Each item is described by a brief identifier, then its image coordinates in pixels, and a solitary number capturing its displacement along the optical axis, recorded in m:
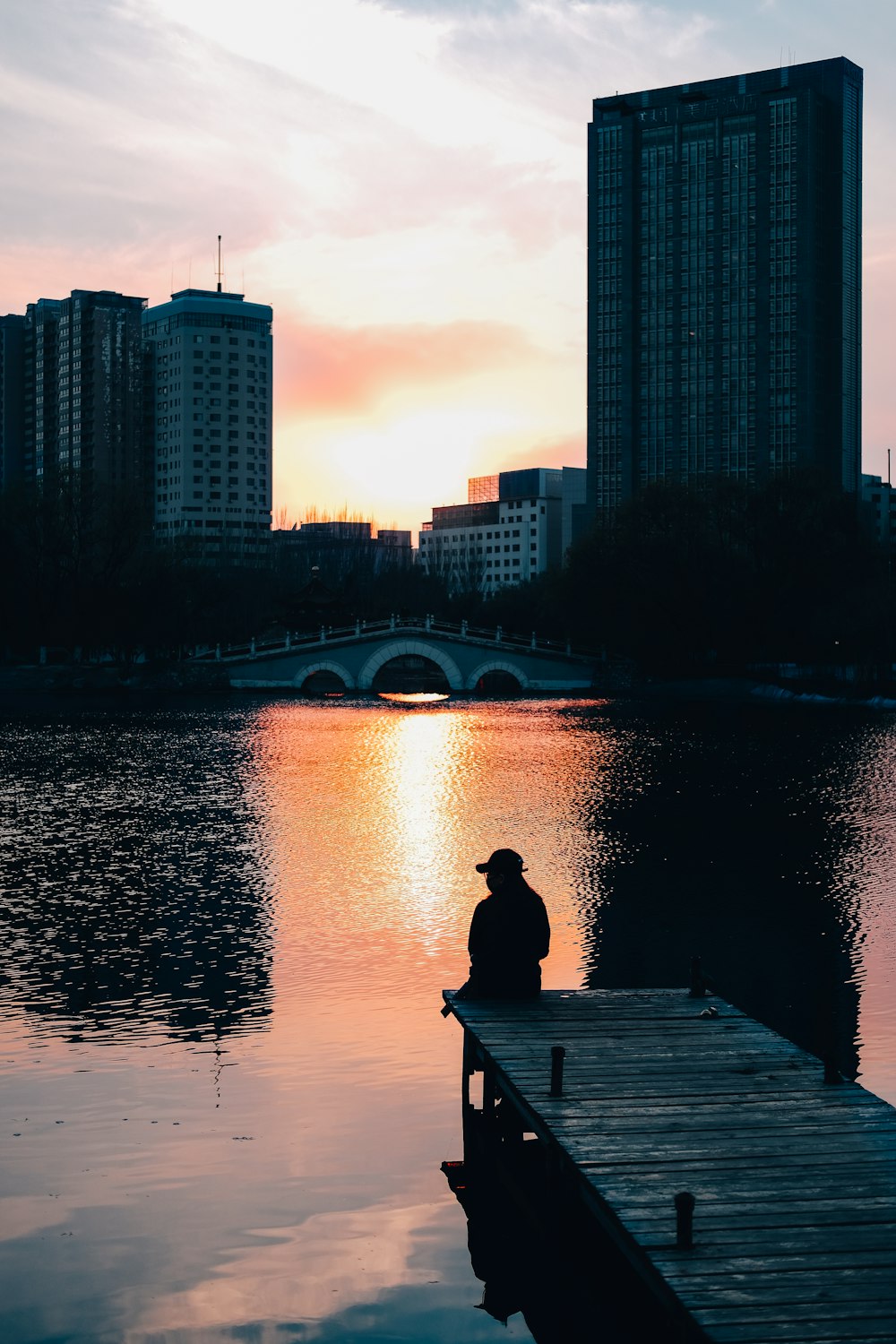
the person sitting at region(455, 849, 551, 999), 13.41
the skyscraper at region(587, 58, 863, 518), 181.62
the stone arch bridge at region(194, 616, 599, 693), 100.56
